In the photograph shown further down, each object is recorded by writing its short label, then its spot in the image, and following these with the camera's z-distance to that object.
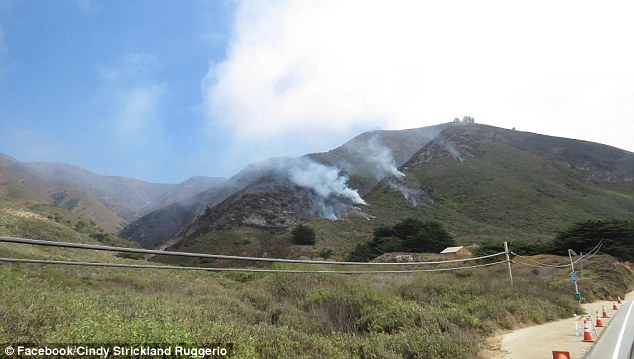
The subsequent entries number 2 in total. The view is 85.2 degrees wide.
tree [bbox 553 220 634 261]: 32.35
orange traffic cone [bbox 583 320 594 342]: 7.46
